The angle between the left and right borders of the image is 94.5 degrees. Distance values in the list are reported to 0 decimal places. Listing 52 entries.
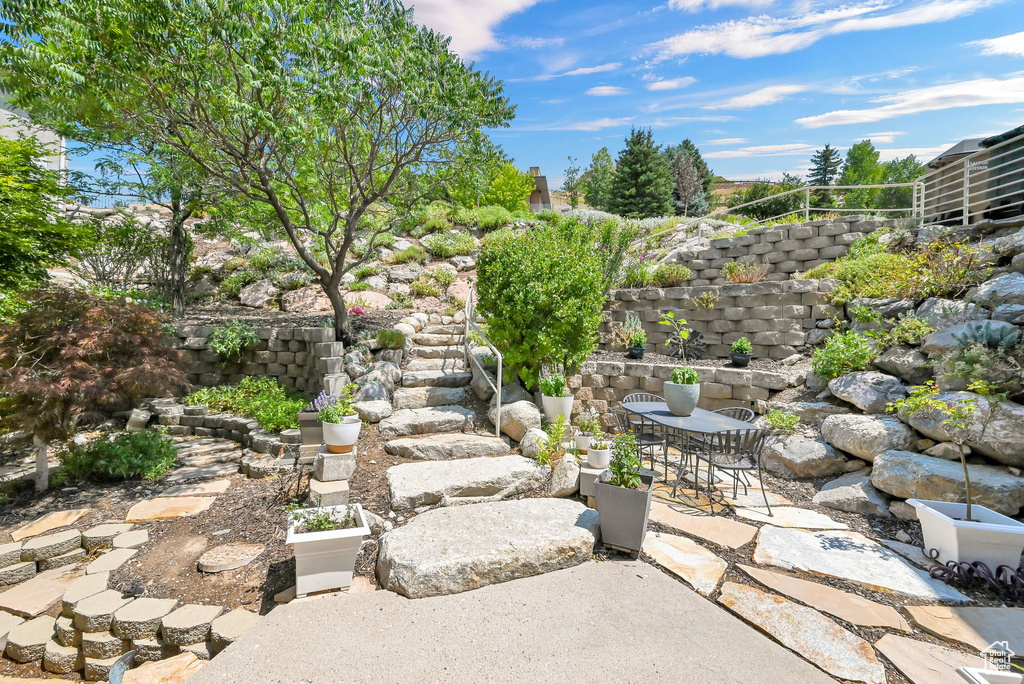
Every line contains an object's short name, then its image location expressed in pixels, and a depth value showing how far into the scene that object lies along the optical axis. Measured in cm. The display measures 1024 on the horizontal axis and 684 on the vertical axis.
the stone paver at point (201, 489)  446
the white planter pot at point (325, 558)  284
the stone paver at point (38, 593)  305
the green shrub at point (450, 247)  1198
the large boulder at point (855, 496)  400
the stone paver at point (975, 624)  247
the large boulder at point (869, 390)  463
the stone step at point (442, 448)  478
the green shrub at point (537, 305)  564
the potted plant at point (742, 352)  627
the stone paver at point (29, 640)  274
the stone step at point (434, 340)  727
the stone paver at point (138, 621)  269
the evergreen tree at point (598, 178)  2841
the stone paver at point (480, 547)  289
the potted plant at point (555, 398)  546
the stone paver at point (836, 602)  262
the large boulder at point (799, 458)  462
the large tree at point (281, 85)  438
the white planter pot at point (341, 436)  398
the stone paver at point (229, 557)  322
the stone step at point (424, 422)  517
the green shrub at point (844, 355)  516
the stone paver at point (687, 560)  304
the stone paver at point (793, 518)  379
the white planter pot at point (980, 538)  294
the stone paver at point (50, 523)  377
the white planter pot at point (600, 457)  407
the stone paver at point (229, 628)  263
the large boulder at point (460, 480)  391
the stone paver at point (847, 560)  295
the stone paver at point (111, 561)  322
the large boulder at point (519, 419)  518
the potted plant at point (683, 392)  421
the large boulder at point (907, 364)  467
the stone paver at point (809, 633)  227
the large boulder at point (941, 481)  351
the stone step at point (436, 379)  614
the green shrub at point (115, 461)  470
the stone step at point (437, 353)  694
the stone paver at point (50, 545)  346
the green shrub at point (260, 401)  566
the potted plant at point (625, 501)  322
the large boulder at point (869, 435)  428
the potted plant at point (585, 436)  486
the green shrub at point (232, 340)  656
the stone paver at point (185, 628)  265
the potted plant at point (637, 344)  707
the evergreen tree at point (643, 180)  2138
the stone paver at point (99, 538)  365
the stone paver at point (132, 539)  354
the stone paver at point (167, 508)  400
